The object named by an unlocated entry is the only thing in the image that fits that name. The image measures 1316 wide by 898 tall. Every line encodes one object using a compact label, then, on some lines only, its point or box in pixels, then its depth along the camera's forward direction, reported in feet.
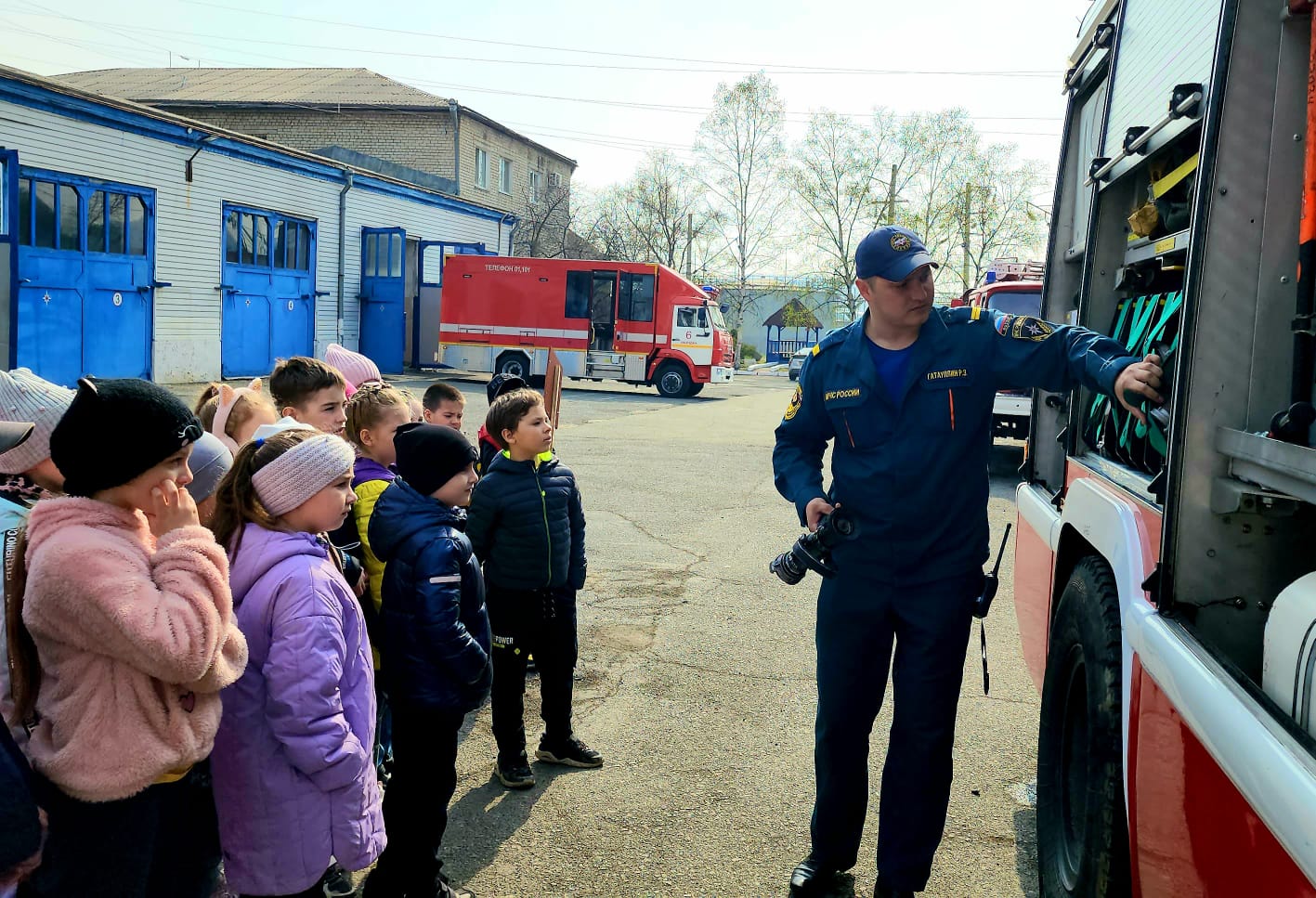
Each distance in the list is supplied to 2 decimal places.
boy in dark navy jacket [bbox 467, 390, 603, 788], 13.05
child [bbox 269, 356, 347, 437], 13.83
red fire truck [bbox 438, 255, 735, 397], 84.12
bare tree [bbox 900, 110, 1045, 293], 157.79
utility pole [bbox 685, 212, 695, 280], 163.43
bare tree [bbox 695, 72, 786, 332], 162.09
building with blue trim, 52.42
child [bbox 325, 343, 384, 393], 18.31
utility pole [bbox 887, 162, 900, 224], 152.75
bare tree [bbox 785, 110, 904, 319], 163.02
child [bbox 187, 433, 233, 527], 9.57
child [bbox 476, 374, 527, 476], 17.25
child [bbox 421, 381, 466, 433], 15.78
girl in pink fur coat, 6.69
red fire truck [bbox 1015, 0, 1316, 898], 5.45
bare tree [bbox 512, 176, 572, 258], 147.64
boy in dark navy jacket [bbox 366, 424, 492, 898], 9.91
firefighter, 10.32
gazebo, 181.47
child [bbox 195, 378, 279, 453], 13.47
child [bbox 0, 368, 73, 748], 8.08
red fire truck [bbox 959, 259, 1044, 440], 39.70
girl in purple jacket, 7.94
